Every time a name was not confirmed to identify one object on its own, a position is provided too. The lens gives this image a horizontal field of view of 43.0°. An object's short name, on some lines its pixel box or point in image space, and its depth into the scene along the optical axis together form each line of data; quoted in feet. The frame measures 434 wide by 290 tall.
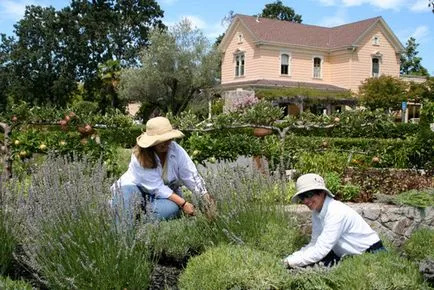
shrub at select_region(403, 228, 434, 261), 14.82
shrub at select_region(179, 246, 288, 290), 10.30
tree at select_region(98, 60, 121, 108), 135.85
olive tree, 114.11
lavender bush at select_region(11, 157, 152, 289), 10.46
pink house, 115.03
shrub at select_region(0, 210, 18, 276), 12.90
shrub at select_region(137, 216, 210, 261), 13.97
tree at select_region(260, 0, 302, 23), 212.23
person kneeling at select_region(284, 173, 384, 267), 11.91
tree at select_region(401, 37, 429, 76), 202.59
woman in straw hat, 16.03
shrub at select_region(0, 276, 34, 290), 10.31
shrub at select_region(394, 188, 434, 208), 20.30
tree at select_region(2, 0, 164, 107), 157.17
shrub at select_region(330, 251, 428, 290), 9.99
